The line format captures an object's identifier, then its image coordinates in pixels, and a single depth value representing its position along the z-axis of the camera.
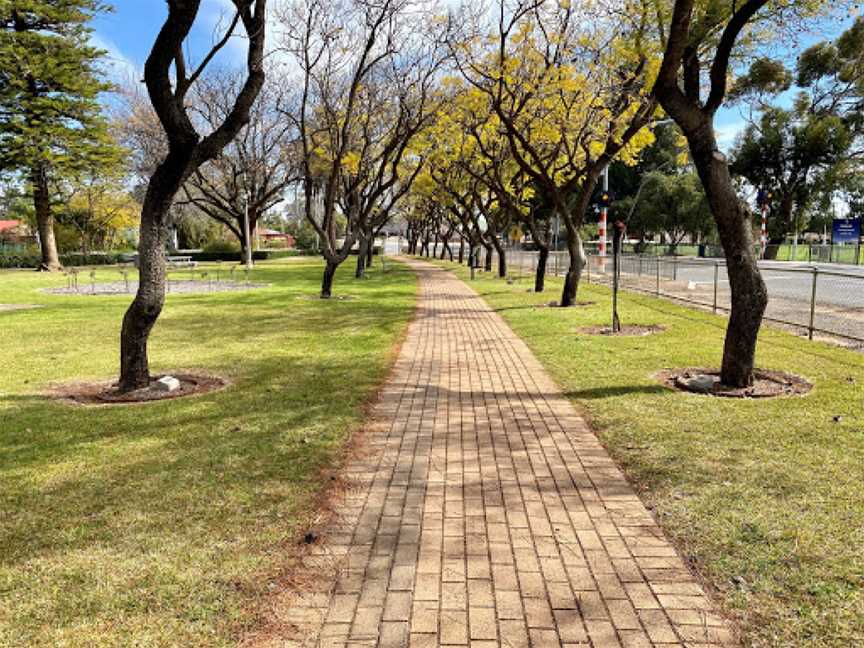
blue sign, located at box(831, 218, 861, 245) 43.50
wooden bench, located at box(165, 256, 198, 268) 30.27
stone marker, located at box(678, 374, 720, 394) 6.93
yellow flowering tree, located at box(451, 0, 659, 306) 14.09
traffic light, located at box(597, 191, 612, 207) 17.68
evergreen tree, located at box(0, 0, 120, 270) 30.66
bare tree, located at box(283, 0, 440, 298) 15.71
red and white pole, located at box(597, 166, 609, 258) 27.64
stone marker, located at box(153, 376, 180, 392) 7.27
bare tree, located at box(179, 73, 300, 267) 33.34
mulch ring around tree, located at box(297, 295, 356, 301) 18.83
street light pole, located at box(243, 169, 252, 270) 38.72
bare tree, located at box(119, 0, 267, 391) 6.32
